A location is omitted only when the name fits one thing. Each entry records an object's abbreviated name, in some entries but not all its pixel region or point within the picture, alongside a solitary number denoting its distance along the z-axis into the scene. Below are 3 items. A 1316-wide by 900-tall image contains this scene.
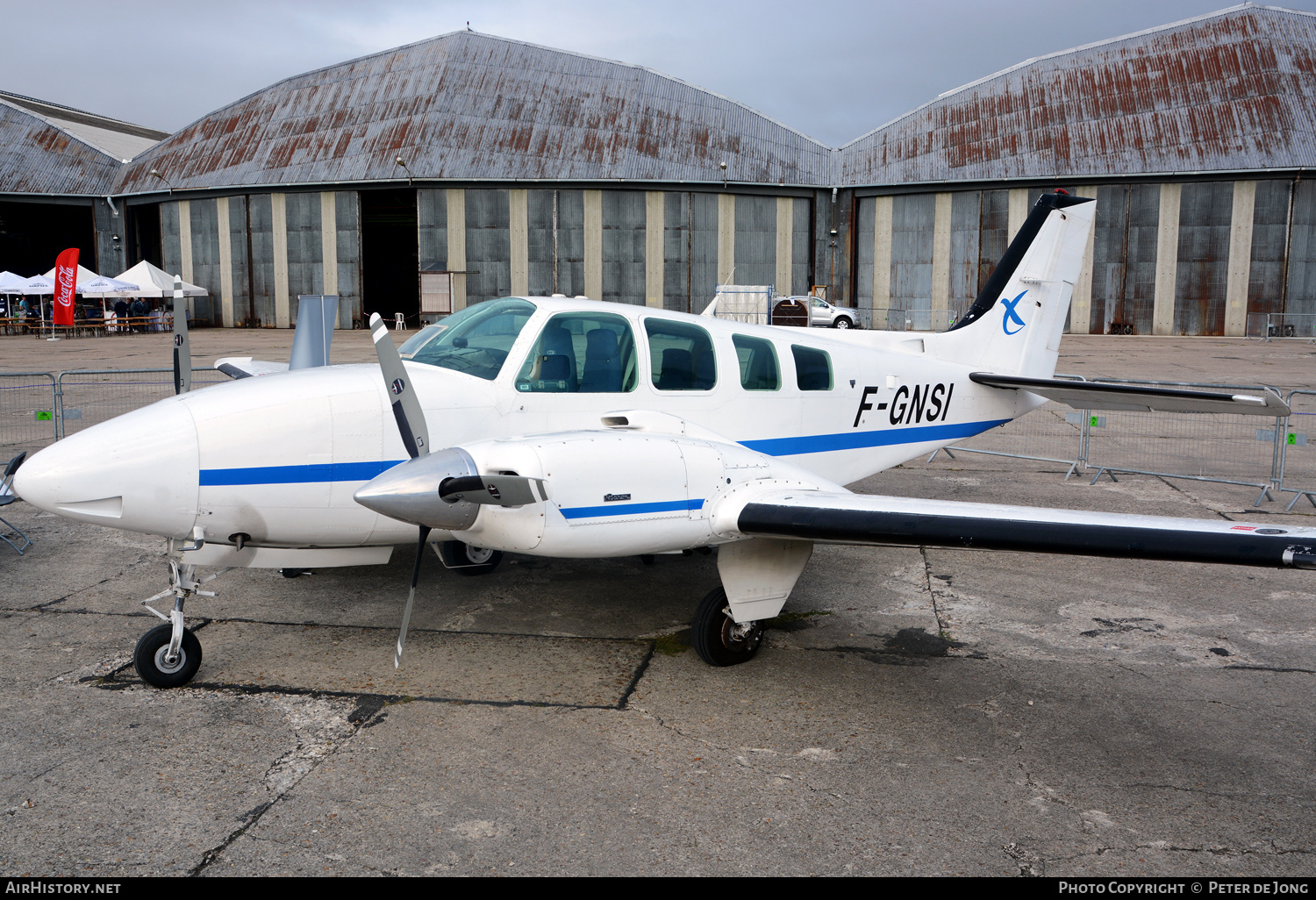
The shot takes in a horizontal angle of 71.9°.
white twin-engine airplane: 5.37
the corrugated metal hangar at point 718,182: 41.84
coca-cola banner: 33.84
